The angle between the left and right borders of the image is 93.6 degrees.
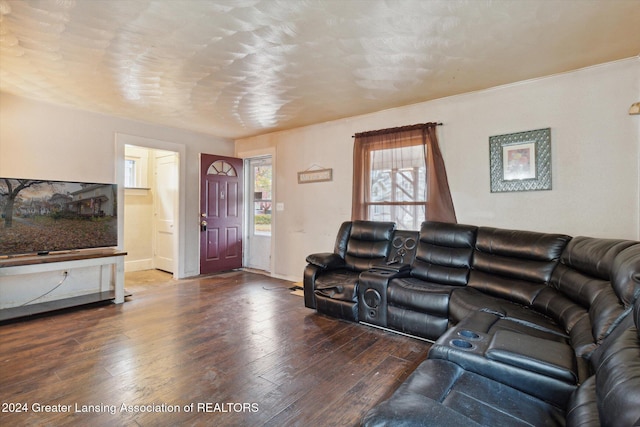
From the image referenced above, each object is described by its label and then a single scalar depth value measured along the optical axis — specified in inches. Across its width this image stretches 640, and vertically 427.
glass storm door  216.1
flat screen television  127.7
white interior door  212.8
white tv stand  121.8
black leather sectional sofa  43.4
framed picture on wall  112.6
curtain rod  137.7
